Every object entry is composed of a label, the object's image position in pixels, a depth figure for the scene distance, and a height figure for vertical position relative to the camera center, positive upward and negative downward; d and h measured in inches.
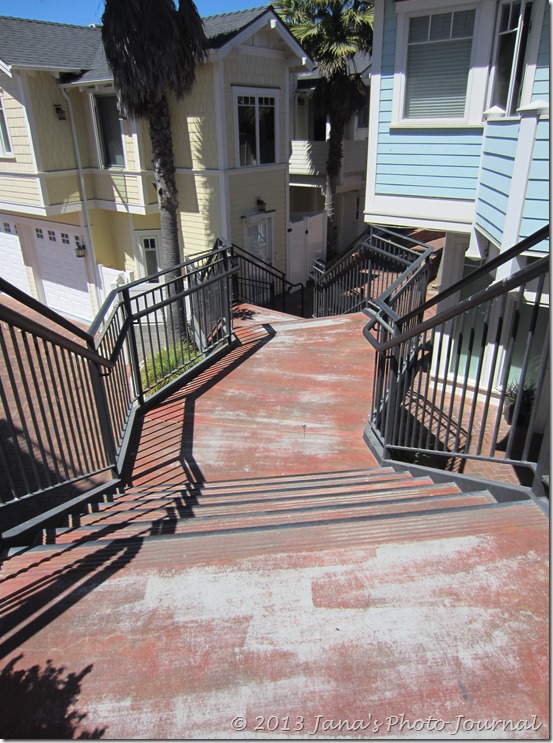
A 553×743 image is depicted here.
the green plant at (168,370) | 234.4 -98.9
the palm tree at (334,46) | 596.4 +114.4
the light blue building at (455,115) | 213.5 +15.3
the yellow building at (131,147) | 500.1 +5.7
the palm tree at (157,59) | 369.4 +66.0
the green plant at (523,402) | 258.7 -123.3
